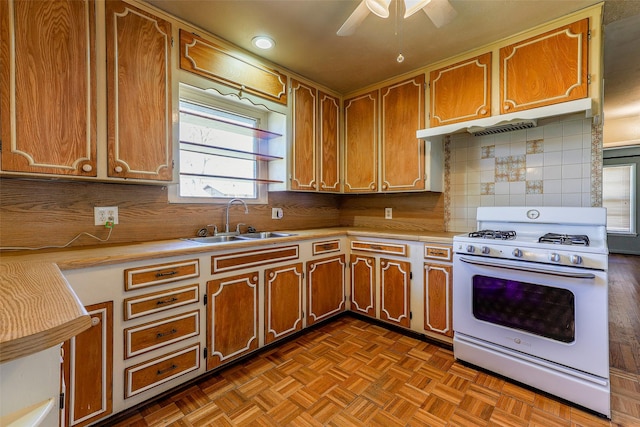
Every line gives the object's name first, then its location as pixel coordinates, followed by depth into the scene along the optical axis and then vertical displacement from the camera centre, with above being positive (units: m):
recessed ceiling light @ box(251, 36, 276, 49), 2.17 +1.25
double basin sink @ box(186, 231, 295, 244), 2.18 -0.21
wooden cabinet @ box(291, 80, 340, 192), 2.73 +0.68
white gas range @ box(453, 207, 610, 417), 1.57 -0.55
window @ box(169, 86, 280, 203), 2.28 +0.48
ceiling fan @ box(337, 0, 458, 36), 1.49 +1.04
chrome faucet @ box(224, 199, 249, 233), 2.43 +0.04
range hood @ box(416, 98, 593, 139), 1.78 +0.61
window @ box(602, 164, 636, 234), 5.89 +0.22
